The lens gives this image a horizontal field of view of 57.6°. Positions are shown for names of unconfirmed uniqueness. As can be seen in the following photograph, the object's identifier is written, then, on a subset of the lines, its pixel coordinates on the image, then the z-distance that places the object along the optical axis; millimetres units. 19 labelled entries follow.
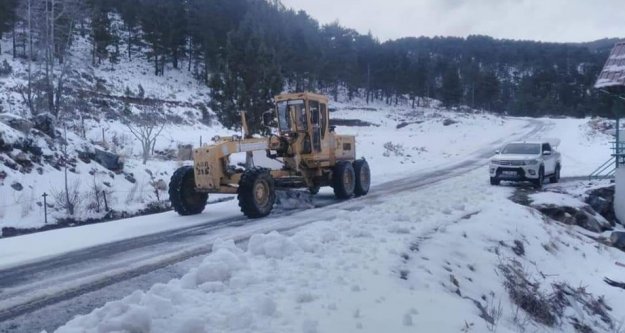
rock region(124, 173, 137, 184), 17750
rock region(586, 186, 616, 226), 19188
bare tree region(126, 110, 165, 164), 21520
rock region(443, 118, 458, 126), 63297
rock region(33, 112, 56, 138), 18078
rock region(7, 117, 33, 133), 17125
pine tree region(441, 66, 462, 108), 96375
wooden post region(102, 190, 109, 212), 14736
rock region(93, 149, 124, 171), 18031
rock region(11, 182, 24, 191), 14594
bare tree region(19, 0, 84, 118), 24094
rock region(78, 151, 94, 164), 17703
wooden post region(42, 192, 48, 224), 13439
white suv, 19875
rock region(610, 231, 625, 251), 14768
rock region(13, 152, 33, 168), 15758
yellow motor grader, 13234
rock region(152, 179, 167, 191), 17684
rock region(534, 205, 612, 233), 15680
